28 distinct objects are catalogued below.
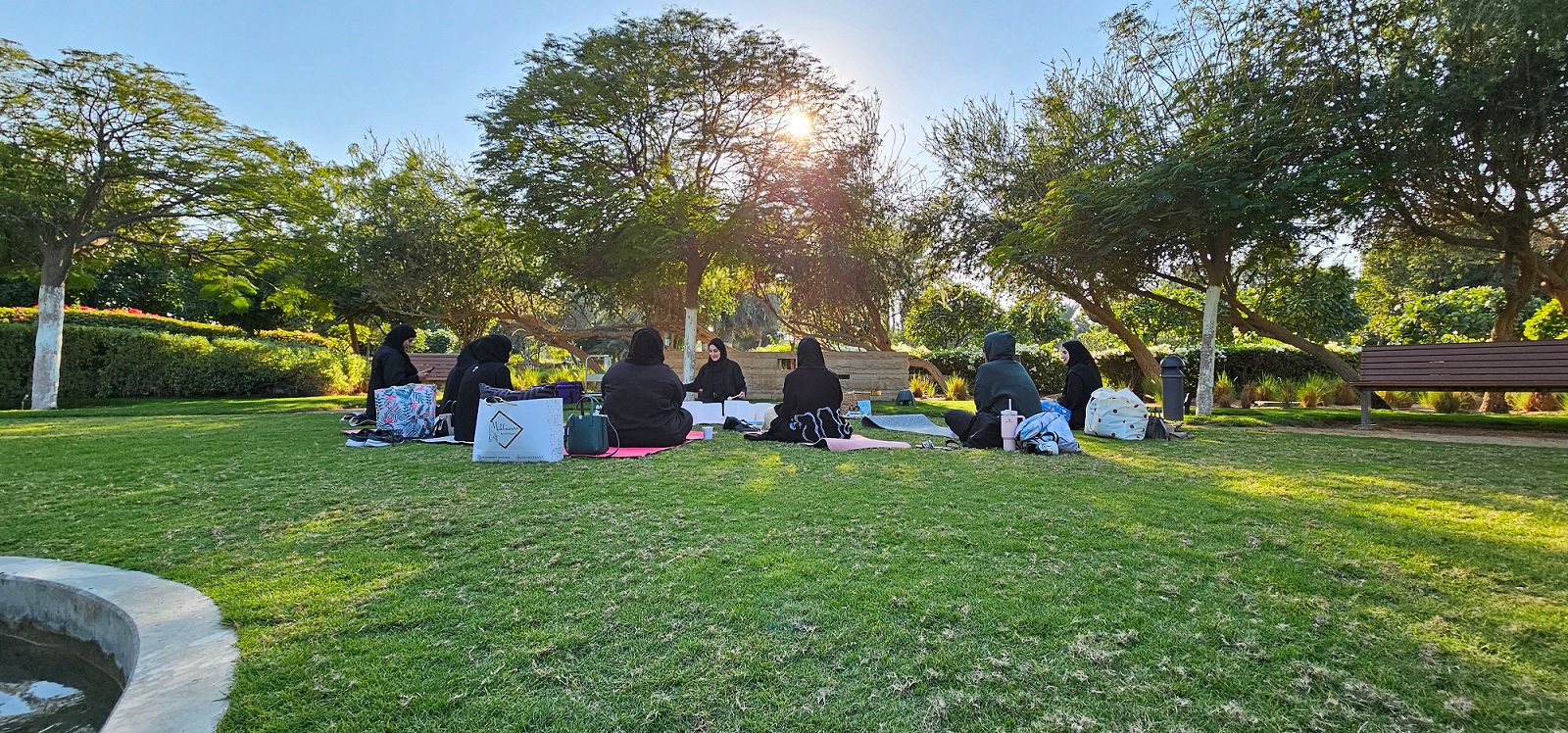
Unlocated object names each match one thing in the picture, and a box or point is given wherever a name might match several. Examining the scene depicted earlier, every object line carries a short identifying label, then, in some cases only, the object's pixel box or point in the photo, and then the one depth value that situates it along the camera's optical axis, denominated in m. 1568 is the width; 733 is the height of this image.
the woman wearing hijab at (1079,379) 9.13
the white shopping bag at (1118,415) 8.30
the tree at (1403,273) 14.41
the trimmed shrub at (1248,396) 14.22
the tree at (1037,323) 23.14
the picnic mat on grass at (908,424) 9.54
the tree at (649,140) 12.78
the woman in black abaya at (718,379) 10.56
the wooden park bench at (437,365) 14.88
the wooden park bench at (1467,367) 9.05
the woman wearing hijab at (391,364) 8.59
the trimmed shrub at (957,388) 19.78
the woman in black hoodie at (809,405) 7.77
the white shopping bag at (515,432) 5.96
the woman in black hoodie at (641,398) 7.01
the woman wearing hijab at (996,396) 7.37
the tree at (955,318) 21.83
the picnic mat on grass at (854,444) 7.24
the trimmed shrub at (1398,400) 14.18
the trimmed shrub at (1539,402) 13.22
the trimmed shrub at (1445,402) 13.34
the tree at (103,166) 12.12
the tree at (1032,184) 12.92
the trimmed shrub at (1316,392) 14.65
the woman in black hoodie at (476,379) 7.20
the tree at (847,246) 13.86
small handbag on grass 6.43
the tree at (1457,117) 9.23
